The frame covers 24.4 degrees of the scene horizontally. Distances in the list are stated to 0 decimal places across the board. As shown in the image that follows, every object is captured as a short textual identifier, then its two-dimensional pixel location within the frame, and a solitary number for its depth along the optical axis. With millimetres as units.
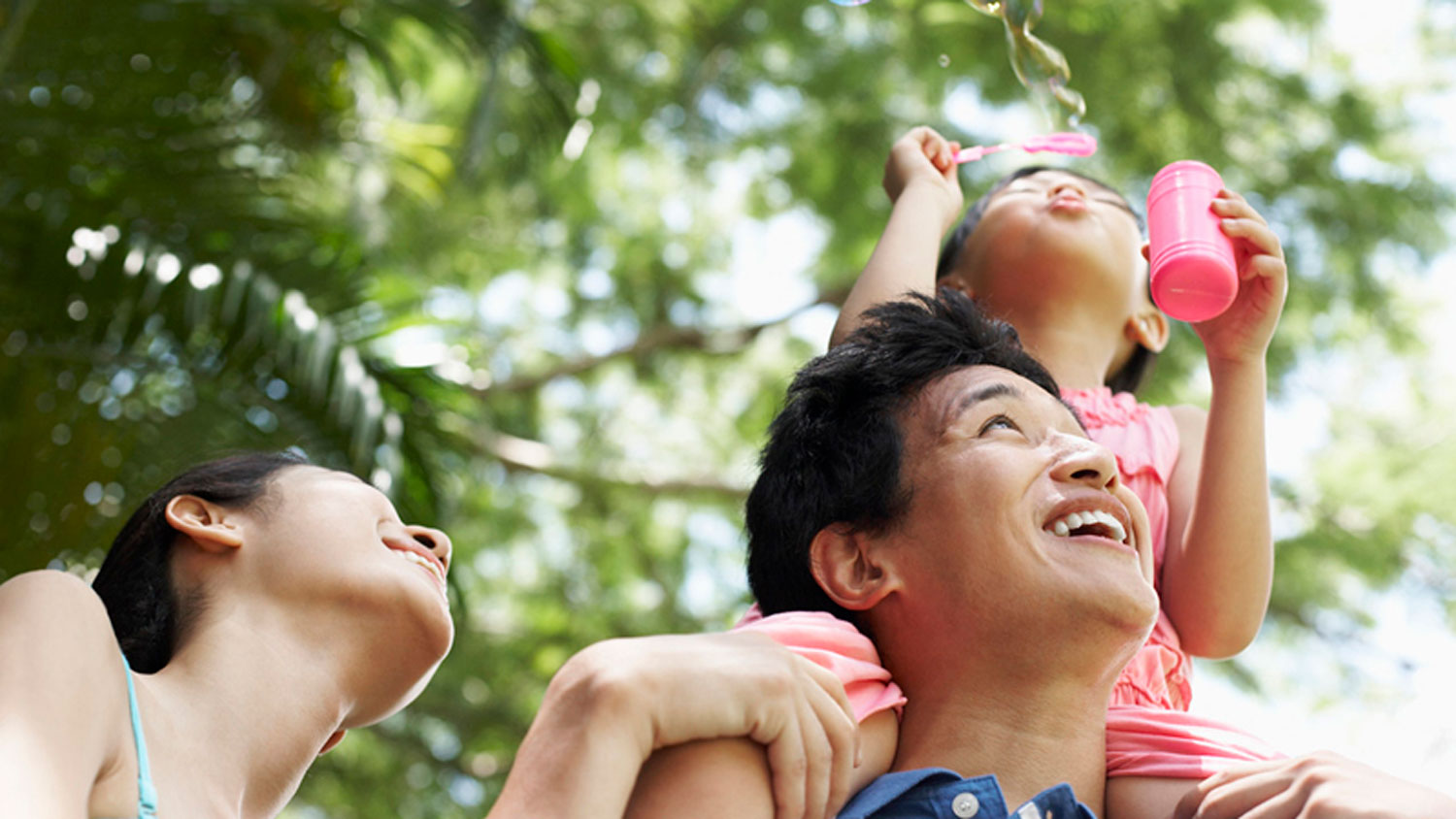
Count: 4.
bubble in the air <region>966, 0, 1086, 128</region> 2286
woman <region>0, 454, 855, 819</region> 1716
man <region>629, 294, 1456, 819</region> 1813
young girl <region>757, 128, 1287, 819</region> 1903
